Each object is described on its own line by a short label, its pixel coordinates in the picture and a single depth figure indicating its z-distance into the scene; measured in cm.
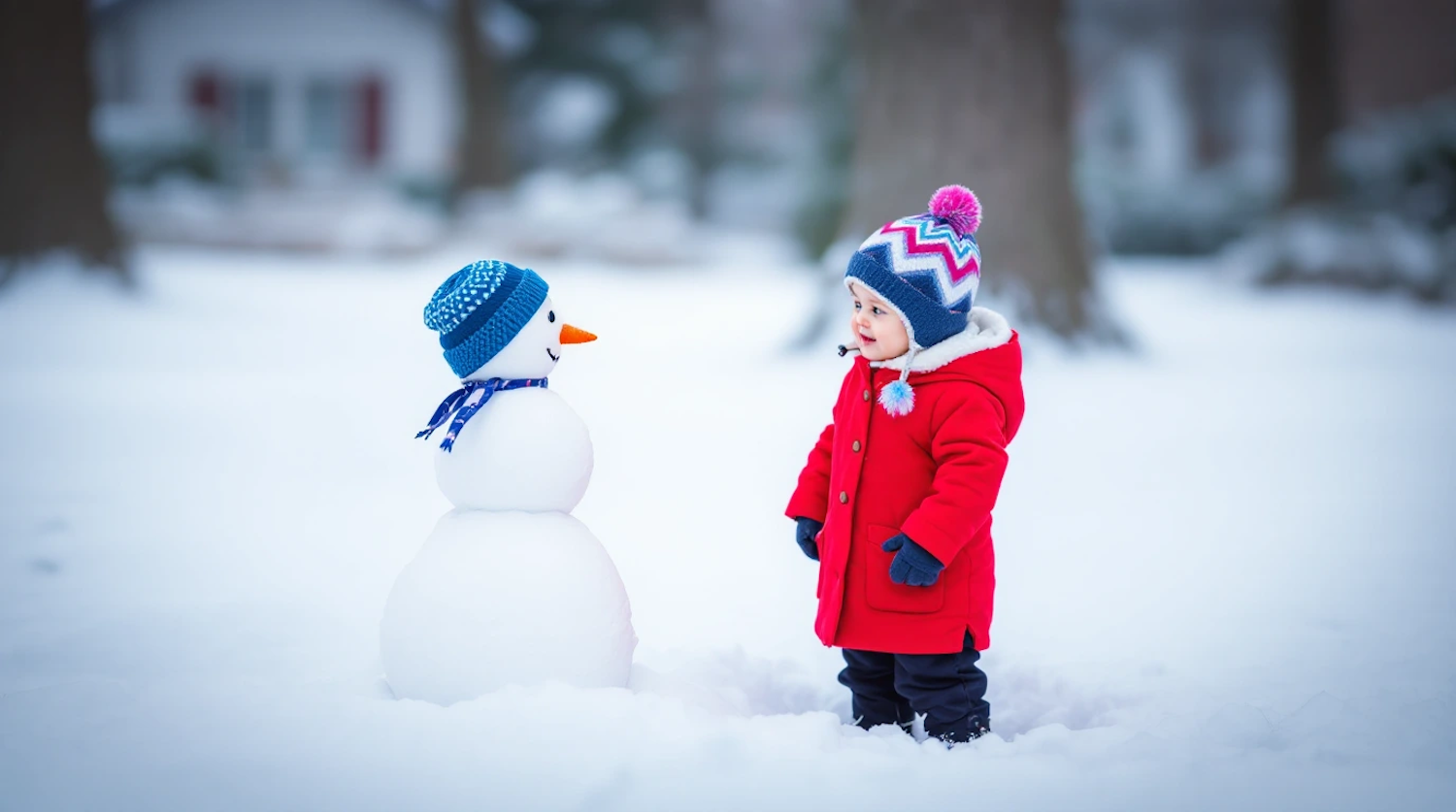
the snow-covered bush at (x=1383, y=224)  1416
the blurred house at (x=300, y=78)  2167
